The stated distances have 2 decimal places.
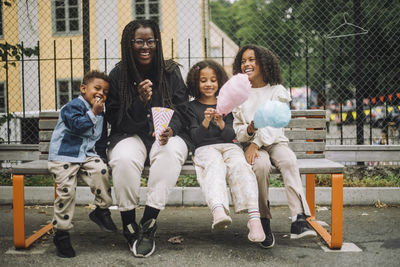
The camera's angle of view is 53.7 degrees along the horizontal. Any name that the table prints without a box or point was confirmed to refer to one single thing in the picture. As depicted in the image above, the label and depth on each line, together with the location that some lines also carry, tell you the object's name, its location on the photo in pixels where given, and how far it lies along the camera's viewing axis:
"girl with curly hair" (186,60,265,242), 2.64
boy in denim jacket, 2.74
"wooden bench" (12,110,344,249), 2.87
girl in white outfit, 2.85
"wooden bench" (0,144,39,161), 4.75
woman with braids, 2.75
